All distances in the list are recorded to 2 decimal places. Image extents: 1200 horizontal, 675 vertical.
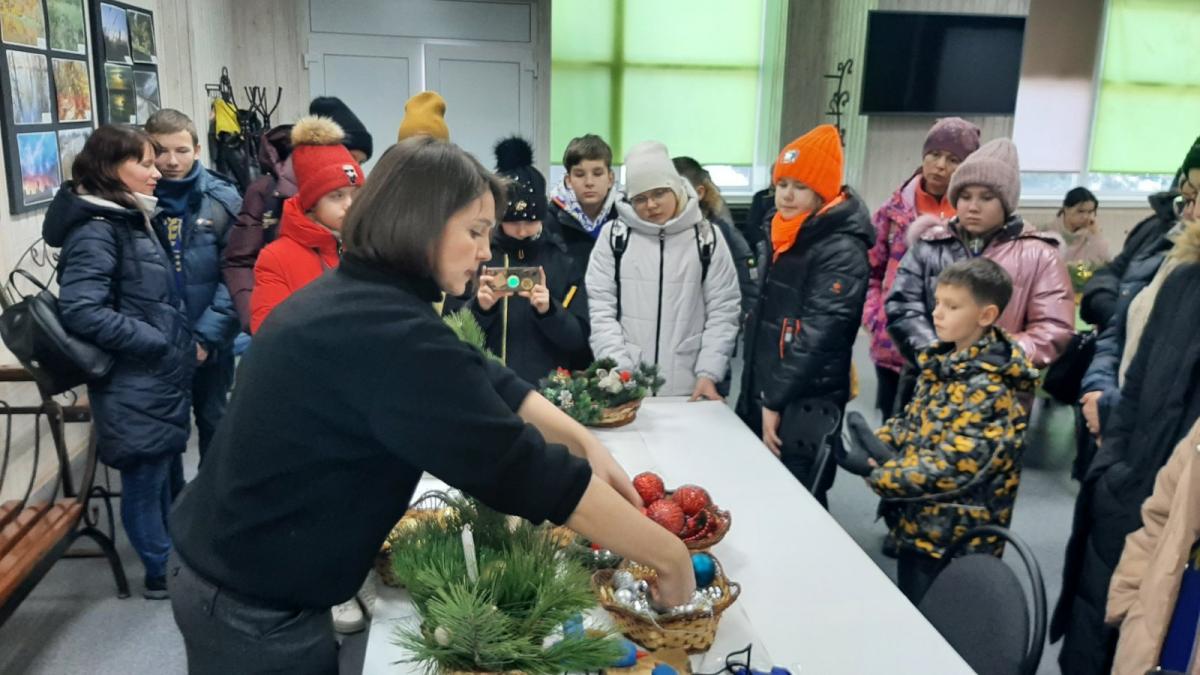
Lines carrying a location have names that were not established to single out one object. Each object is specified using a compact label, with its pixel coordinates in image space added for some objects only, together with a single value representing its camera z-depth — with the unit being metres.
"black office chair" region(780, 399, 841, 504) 2.64
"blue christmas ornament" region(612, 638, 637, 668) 1.23
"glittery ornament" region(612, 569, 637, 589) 1.40
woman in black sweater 1.08
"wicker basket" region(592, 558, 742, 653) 1.30
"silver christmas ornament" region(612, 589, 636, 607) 1.35
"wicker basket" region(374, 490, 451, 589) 1.43
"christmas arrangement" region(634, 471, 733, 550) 1.58
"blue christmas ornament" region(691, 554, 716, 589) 1.42
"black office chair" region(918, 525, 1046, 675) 1.41
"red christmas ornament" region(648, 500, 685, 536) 1.57
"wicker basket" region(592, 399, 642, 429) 2.35
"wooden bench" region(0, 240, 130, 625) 2.33
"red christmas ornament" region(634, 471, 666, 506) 1.69
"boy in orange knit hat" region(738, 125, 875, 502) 2.64
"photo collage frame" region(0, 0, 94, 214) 3.12
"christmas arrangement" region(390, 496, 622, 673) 1.10
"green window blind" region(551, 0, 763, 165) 6.92
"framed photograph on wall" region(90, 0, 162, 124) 3.94
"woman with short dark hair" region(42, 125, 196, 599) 2.52
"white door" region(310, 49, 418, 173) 6.34
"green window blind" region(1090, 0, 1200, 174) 7.18
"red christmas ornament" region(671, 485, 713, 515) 1.65
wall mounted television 5.98
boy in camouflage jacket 2.08
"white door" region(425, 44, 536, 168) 6.48
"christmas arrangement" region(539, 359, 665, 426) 2.28
